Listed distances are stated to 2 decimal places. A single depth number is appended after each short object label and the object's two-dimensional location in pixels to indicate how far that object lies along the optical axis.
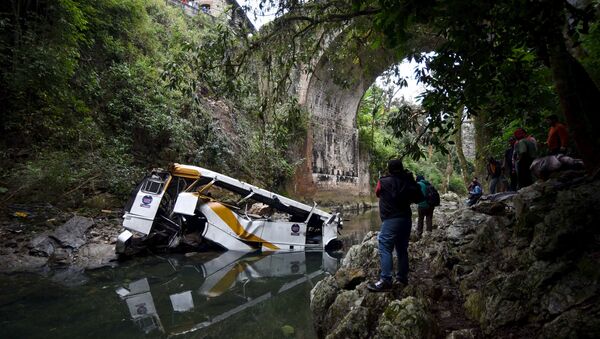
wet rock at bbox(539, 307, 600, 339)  2.26
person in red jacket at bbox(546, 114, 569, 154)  4.70
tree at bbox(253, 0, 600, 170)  2.53
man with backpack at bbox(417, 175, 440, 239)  6.68
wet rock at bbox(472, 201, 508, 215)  4.48
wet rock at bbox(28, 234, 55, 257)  7.41
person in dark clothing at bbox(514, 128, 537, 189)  5.53
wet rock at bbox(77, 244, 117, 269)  7.61
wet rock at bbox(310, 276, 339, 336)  4.25
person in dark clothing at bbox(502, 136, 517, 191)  6.32
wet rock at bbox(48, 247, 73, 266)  7.37
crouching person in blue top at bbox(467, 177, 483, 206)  9.22
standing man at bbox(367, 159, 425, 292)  3.88
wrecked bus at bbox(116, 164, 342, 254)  8.42
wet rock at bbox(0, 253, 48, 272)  6.85
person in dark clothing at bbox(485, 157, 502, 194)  8.05
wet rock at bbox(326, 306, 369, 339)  3.40
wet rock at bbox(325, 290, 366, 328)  3.88
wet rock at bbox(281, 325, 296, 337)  4.48
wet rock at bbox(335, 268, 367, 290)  4.37
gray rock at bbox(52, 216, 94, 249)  7.88
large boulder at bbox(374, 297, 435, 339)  2.97
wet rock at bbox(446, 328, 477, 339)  2.81
